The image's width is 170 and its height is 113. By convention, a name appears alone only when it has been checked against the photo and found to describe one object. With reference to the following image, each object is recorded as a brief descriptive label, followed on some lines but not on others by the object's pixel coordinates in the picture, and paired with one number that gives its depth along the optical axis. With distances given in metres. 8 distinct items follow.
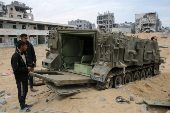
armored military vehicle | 5.97
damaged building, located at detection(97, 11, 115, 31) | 58.78
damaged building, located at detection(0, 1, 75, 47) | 25.66
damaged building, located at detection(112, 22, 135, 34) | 57.72
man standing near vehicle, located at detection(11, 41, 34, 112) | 4.53
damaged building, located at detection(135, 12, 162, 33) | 48.50
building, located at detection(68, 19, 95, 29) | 65.26
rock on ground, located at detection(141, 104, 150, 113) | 4.32
